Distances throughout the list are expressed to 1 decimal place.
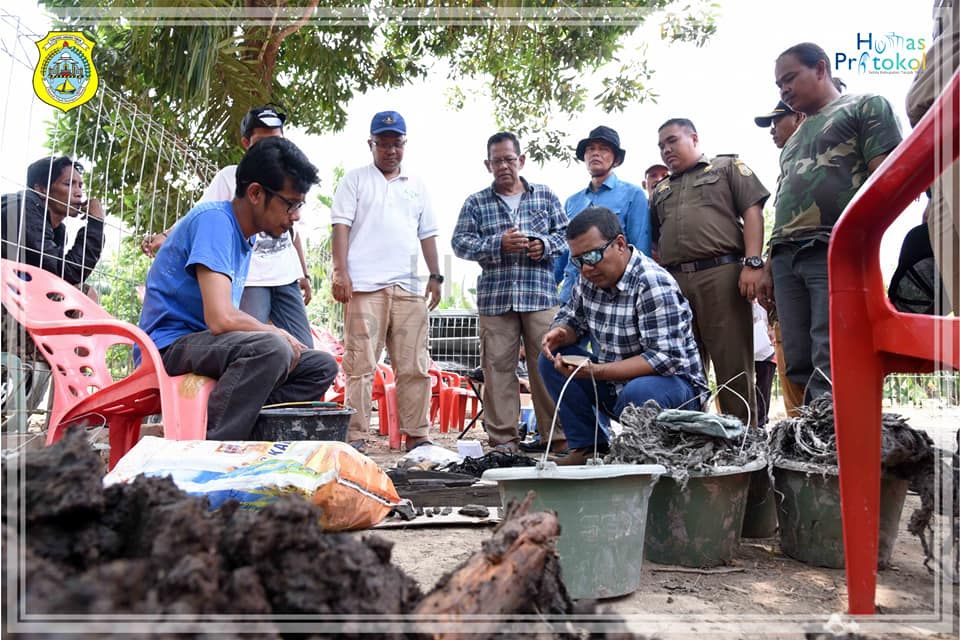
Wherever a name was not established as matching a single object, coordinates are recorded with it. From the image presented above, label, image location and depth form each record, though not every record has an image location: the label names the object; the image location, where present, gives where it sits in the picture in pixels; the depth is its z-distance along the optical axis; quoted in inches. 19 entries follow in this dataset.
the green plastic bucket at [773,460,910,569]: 83.5
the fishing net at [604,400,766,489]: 87.7
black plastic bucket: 111.5
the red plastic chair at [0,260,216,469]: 105.0
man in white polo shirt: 191.8
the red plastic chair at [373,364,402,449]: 217.6
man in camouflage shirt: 119.9
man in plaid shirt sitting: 116.6
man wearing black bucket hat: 175.9
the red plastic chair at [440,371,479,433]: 307.0
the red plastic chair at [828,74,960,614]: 57.9
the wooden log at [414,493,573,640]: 43.4
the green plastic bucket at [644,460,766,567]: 87.4
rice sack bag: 82.6
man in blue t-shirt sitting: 106.3
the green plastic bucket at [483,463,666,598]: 73.6
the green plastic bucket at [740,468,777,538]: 103.3
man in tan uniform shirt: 150.3
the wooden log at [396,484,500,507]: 122.8
